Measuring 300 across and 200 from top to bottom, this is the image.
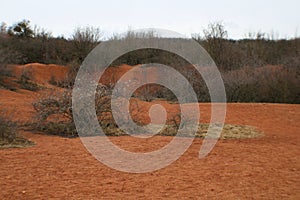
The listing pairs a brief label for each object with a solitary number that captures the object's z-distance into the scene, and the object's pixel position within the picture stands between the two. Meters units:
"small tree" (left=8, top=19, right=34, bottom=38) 33.93
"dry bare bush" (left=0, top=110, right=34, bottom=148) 7.95
